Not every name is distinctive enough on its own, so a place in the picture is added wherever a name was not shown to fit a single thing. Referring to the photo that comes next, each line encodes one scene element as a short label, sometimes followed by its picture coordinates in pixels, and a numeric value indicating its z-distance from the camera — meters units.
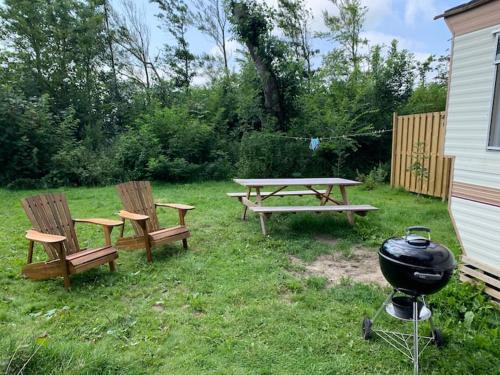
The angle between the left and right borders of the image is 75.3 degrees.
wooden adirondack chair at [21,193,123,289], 2.97
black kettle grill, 1.87
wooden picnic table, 4.53
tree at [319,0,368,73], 12.11
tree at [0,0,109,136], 10.87
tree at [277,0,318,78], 12.19
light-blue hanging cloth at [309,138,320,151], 7.52
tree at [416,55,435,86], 10.30
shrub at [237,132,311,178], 9.38
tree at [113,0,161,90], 13.63
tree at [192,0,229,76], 14.09
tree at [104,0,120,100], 12.95
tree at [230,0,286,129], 9.61
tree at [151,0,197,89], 14.02
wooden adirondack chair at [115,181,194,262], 3.64
